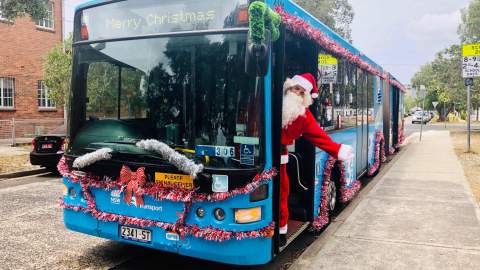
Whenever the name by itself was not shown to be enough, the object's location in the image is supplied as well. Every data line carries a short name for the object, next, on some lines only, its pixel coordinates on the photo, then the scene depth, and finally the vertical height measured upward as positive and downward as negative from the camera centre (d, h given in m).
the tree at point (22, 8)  11.59 +2.79
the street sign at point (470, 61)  14.80 +1.81
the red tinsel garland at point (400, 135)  18.55 -0.75
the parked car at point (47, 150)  11.18 -0.77
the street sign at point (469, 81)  15.30 +1.20
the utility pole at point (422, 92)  25.63 +1.42
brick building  21.50 +2.09
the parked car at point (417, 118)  59.03 -0.09
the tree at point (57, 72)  18.84 +1.89
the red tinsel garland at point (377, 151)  11.15 -0.87
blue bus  4.11 -0.08
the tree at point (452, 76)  31.52 +2.91
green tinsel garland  3.85 +0.82
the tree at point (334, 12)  32.62 +7.67
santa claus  4.69 -0.11
